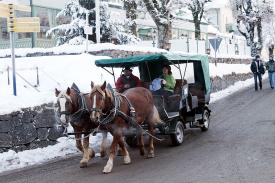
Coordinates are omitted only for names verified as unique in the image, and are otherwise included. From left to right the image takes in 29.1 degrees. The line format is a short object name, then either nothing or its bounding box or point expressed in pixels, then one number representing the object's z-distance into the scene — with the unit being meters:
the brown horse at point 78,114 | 9.86
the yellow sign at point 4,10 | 13.69
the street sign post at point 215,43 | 28.94
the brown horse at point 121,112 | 9.62
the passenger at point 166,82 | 12.55
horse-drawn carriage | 12.15
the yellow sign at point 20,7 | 14.10
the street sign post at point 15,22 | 13.76
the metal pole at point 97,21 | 21.83
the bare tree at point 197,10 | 41.00
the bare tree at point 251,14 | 49.56
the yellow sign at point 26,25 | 13.93
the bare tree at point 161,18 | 27.39
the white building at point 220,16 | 81.62
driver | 12.49
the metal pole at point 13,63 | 13.72
